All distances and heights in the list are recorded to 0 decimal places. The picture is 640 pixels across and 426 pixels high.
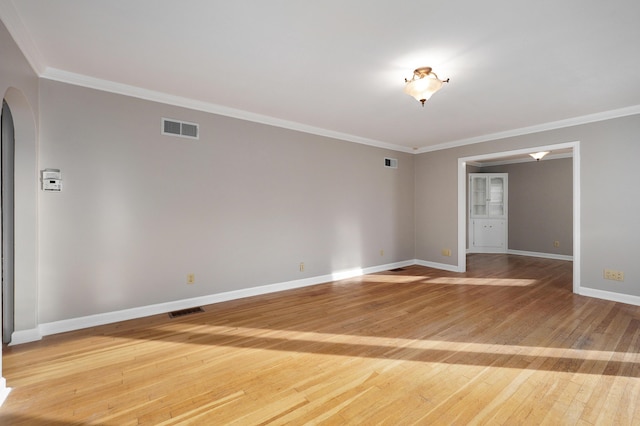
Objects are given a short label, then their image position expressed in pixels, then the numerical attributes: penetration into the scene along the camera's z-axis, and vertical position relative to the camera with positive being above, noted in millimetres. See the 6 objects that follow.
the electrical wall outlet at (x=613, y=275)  4051 -880
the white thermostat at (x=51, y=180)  2875 +328
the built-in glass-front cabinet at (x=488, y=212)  8117 +39
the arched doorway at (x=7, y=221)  2662 -86
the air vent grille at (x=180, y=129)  3572 +1077
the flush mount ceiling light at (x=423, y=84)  2757 +1267
